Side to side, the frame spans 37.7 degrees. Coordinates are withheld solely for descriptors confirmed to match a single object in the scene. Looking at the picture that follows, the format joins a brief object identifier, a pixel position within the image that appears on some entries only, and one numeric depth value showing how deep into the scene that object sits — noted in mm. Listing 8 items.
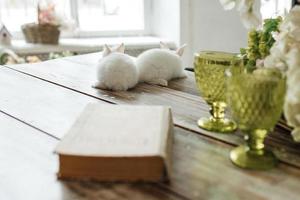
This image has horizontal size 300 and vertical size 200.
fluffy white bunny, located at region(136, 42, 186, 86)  1279
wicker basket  2670
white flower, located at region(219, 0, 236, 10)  816
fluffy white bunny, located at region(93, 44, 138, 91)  1188
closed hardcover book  674
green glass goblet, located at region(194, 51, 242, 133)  890
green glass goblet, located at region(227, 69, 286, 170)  696
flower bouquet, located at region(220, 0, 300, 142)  684
